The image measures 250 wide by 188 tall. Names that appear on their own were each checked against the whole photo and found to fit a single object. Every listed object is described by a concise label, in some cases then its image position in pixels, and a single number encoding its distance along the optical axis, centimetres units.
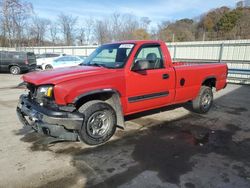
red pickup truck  399
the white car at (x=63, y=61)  1772
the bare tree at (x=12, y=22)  3705
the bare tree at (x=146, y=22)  5109
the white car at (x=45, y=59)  1909
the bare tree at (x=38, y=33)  5424
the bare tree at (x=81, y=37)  5750
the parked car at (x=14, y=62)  1772
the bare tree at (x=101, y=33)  5034
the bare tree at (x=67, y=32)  5838
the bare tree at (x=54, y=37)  6006
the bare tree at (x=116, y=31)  4746
